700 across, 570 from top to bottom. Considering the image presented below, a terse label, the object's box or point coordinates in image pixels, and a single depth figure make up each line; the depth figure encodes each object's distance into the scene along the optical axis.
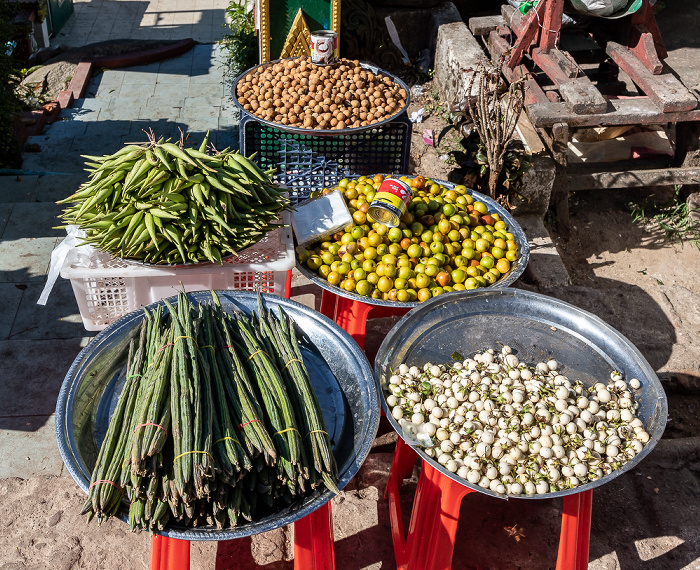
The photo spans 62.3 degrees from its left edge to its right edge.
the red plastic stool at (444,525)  2.16
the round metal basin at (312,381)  1.87
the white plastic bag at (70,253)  2.68
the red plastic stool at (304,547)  1.98
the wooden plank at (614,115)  4.24
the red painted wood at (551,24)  4.77
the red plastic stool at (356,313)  2.94
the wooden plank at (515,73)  4.57
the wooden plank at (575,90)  4.23
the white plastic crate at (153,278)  2.67
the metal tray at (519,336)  2.44
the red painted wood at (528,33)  4.86
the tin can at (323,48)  4.36
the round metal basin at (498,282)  2.74
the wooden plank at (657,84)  4.31
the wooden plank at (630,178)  4.78
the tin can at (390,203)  2.87
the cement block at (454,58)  5.77
